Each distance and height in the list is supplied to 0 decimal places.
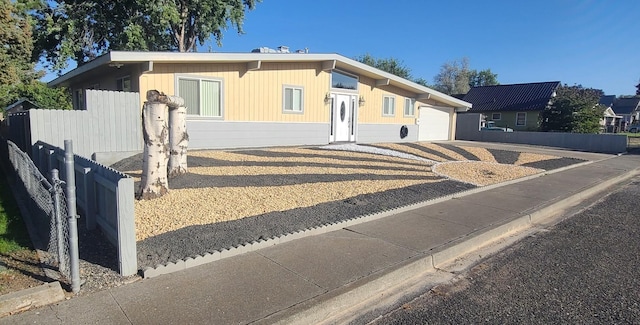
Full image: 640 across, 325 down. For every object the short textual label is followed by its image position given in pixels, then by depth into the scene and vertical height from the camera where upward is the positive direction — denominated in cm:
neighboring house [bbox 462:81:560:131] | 3547 +285
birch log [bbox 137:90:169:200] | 639 -35
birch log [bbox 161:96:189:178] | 768 -27
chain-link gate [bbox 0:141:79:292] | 364 -121
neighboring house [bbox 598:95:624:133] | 4714 +148
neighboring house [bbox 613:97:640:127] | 6552 +446
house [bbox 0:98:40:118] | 2339 +113
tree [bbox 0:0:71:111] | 1467 +333
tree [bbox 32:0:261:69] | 2262 +657
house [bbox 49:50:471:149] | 1212 +137
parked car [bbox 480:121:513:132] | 3751 +69
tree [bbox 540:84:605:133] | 2969 +161
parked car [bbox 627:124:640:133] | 5674 +68
